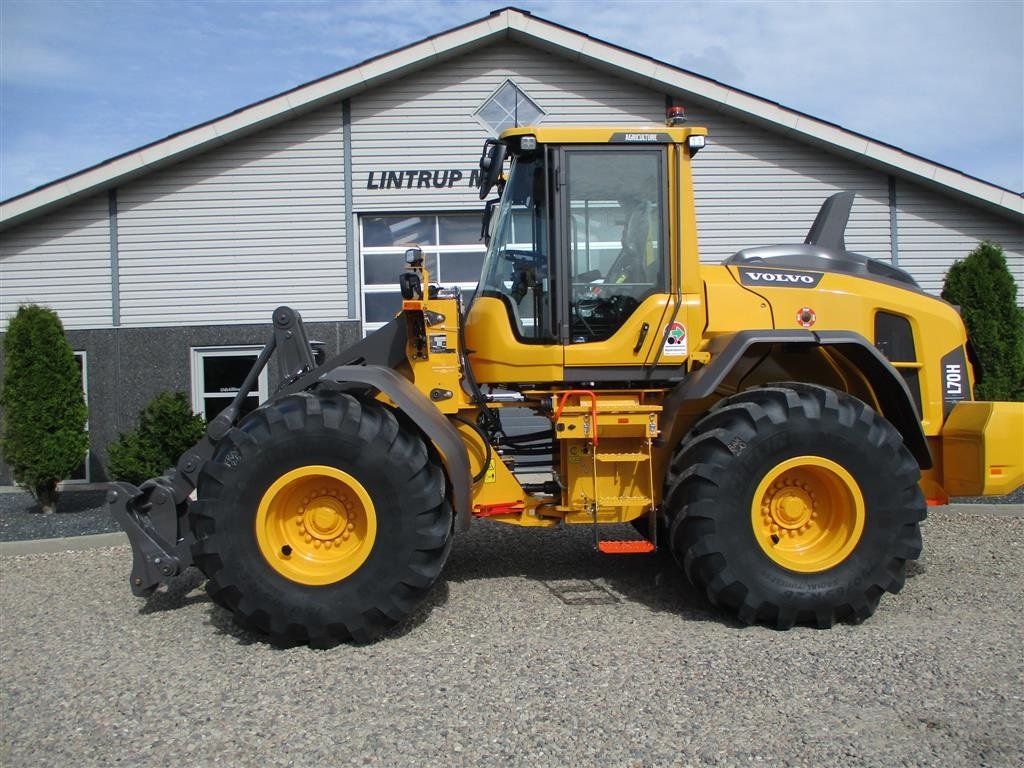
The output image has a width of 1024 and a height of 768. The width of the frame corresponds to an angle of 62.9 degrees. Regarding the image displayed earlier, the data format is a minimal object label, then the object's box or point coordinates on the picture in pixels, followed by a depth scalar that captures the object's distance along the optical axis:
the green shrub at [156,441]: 8.84
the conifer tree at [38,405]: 8.92
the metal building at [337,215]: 11.05
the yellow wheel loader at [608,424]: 4.61
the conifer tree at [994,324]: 9.45
